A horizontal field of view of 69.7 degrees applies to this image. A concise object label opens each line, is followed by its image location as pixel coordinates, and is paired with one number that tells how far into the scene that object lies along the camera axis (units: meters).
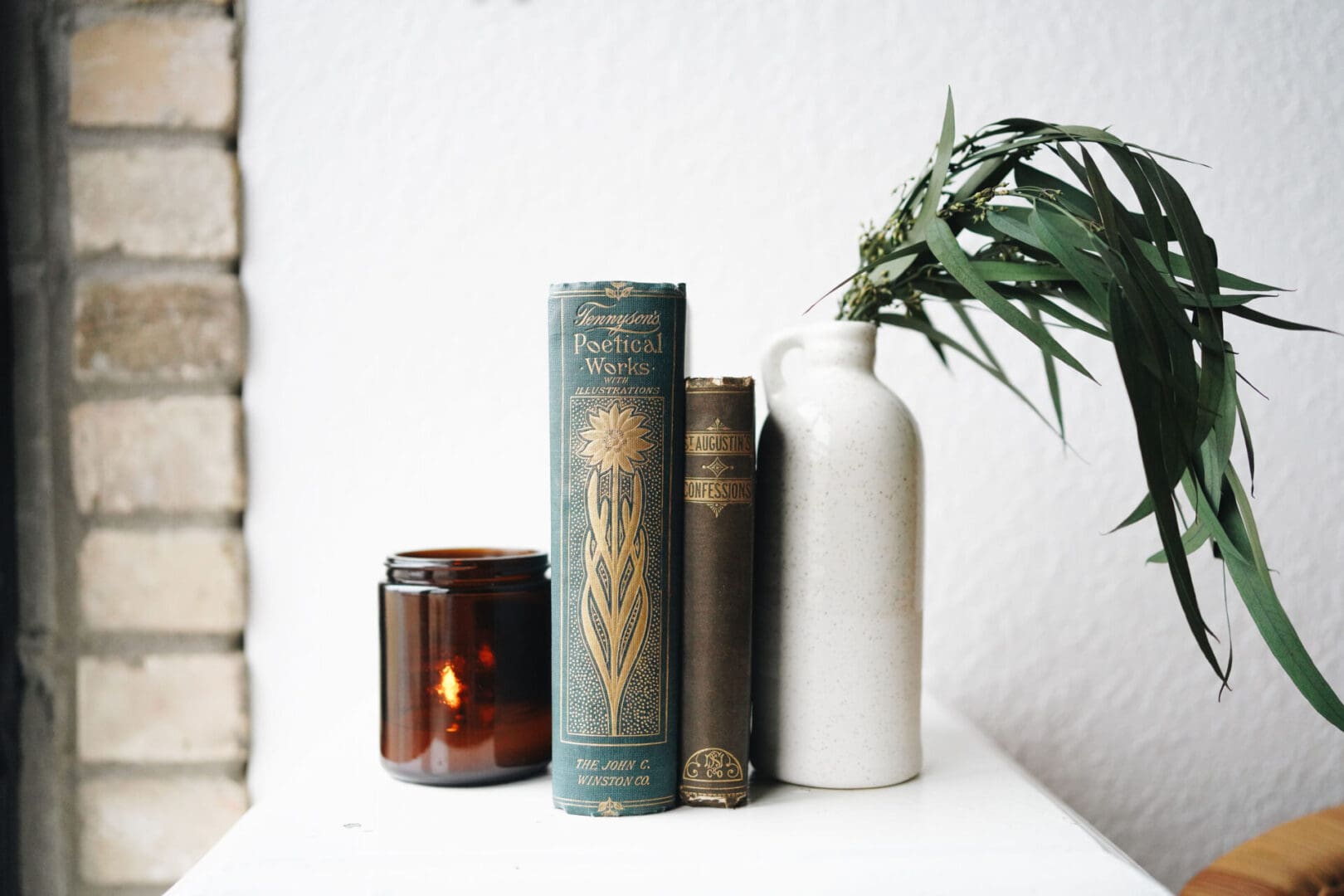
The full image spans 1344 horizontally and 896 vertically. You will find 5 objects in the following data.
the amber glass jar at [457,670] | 0.61
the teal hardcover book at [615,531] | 0.57
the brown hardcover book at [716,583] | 0.58
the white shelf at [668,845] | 0.49
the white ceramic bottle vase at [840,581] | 0.61
